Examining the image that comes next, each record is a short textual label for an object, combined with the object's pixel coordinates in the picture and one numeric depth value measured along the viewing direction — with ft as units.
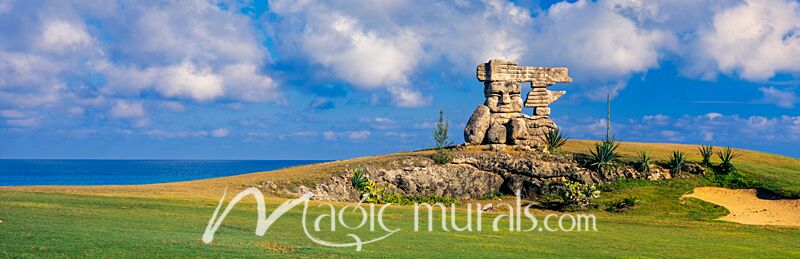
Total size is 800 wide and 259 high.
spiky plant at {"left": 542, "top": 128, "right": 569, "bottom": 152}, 142.56
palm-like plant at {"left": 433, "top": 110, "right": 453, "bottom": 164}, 139.94
